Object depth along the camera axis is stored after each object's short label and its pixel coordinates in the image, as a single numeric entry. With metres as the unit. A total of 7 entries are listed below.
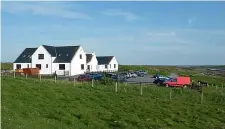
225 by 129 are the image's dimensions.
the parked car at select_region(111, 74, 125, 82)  32.79
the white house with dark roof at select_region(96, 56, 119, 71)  55.41
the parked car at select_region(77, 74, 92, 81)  31.57
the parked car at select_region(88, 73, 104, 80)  31.79
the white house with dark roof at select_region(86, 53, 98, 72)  50.20
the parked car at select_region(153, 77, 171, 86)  30.11
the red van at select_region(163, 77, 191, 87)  29.61
